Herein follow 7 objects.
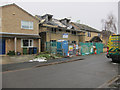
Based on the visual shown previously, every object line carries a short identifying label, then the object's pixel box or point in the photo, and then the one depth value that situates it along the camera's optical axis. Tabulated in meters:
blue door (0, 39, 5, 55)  14.81
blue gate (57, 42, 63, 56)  15.06
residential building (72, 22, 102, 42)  30.65
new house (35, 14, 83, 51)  20.98
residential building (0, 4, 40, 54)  15.11
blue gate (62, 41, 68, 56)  14.96
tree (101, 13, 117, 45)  33.94
